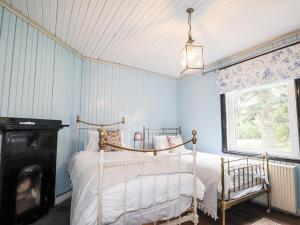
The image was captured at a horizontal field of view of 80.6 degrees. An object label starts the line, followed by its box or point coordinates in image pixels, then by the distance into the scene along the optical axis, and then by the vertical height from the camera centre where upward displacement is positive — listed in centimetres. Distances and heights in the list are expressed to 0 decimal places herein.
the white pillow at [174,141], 365 -33
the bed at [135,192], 145 -62
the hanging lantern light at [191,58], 192 +74
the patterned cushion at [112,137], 306 -23
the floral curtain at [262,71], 246 +89
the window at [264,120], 258 +10
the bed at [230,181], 207 -70
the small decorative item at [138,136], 387 -25
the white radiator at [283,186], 231 -81
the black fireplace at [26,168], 189 -53
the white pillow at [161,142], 364 -35
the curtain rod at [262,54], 248 +114
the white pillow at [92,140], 303 -27
